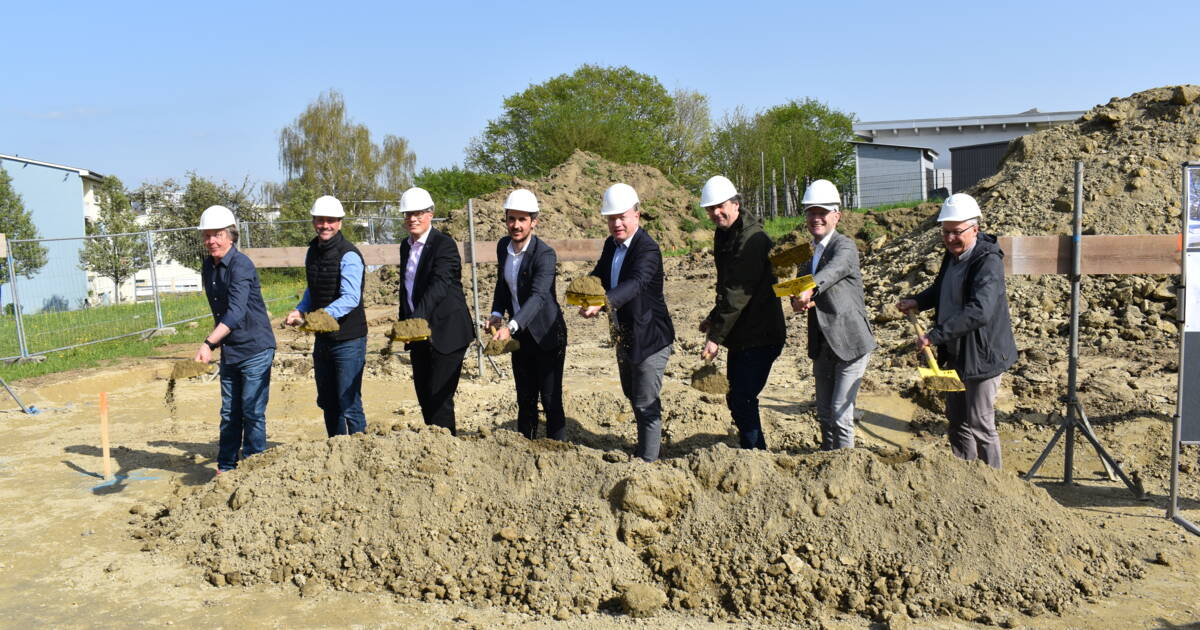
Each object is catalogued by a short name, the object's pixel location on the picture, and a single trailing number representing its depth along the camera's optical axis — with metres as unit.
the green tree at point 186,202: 33.37
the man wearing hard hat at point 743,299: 5.01
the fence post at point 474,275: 9.24
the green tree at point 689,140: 46.91
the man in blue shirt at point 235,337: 5.52
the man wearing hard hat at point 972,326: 4.54
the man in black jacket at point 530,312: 5.34
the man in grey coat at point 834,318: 4.79
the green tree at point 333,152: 45.84
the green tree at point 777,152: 40.59
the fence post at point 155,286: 14.02
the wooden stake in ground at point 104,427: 6.01
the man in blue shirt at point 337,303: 5.64
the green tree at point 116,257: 23.33
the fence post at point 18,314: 11.71
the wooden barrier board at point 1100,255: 5.73
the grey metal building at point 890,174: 37.00
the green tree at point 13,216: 30.00
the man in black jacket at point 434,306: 5.45
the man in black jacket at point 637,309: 5.04
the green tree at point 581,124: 34.78
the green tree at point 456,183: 42.97
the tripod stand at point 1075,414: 5.26
